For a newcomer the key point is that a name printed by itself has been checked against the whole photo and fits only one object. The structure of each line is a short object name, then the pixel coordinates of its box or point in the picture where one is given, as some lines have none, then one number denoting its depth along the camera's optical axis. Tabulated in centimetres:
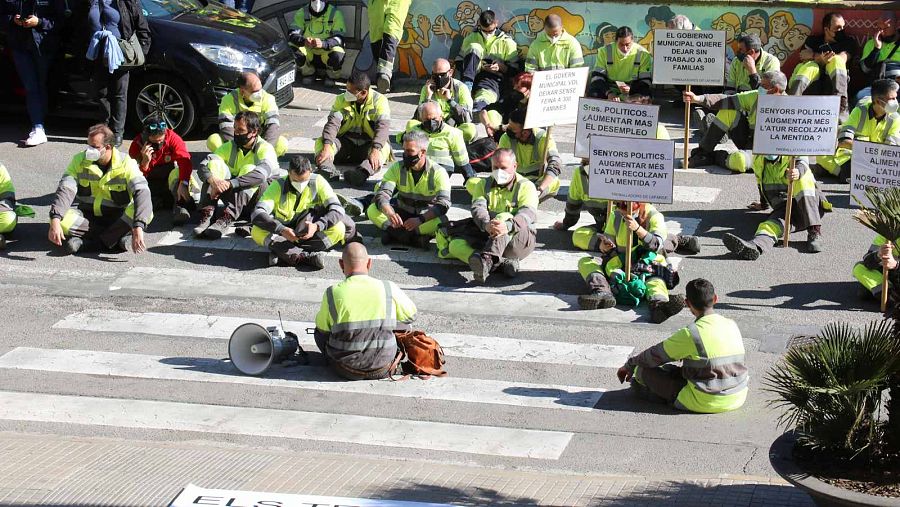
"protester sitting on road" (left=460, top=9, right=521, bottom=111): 1973
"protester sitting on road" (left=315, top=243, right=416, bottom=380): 1045
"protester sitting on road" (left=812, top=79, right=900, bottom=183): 1572
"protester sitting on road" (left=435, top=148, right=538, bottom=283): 1348
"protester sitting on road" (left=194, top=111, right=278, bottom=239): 1495
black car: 1758
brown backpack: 1080
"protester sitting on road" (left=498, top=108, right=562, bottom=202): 1569
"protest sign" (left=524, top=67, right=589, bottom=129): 1557
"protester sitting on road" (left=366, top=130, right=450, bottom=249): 1439
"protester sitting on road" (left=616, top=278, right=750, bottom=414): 972
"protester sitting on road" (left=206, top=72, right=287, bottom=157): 1619
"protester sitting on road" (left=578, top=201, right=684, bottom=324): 1254
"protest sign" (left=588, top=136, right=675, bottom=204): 1277
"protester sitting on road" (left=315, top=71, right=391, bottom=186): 1681
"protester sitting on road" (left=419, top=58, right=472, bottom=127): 1750
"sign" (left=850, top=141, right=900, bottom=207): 1264
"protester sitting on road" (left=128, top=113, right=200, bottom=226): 1520
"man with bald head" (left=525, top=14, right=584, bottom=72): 1902
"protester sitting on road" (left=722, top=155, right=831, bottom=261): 1398
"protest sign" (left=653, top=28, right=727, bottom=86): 1702
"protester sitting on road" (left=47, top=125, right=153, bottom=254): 1403
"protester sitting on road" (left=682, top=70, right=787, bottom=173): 1709
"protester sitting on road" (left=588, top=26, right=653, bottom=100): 1894
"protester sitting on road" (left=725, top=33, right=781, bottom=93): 1836
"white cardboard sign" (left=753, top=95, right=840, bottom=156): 1418
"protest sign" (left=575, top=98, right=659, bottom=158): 1510
